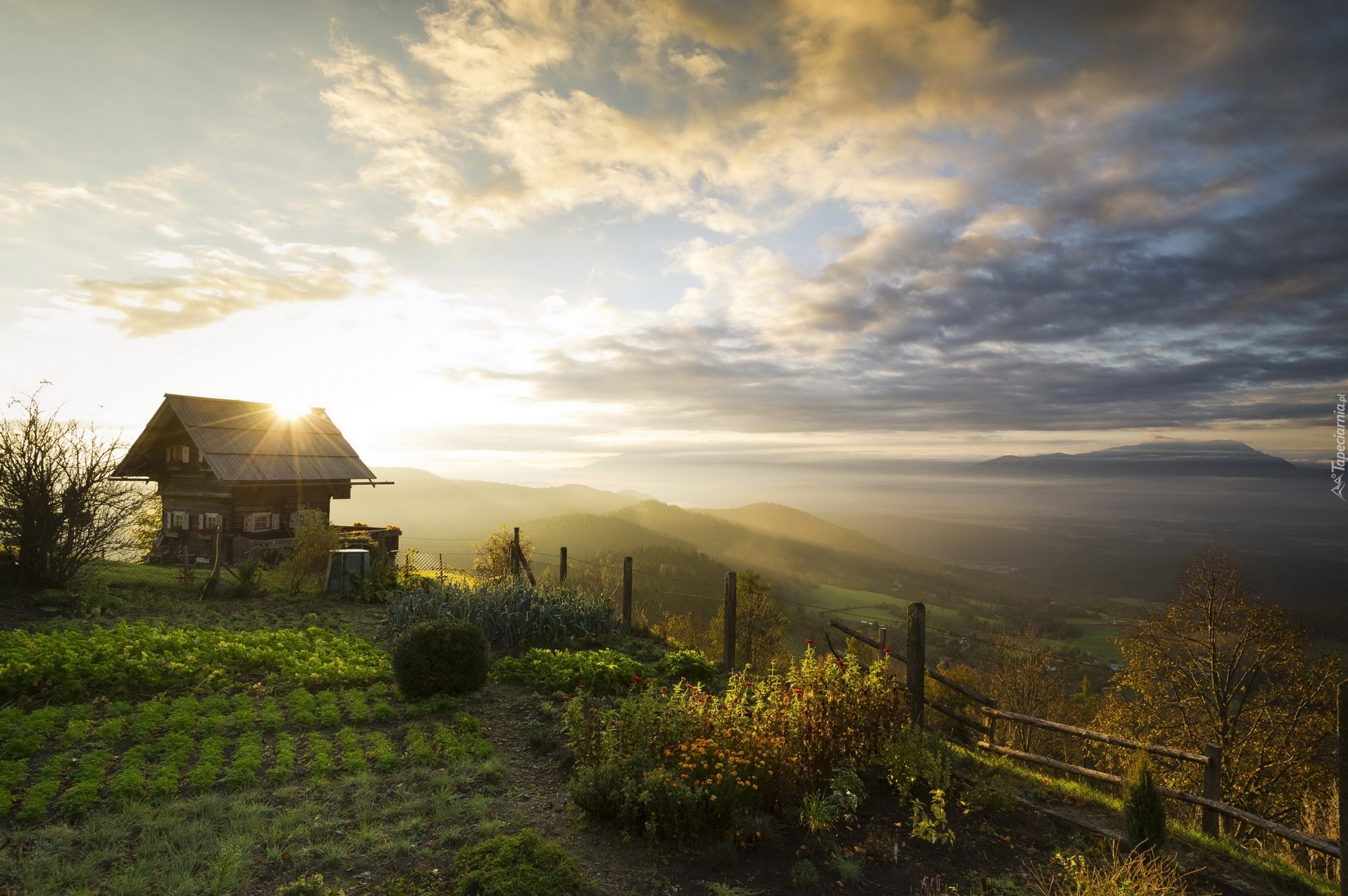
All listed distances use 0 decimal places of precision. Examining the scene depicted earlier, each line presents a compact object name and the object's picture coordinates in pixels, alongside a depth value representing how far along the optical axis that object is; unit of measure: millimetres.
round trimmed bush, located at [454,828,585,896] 4777
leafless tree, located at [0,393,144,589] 15352
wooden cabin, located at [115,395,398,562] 25062
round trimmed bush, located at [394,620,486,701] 10062
